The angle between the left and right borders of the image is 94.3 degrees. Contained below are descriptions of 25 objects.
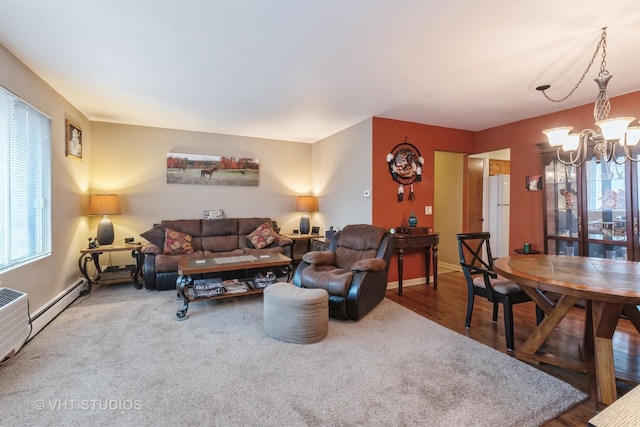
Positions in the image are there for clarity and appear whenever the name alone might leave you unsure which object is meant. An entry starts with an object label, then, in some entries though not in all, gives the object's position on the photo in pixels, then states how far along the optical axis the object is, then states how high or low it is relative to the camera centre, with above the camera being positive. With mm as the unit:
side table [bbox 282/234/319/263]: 5480 -686
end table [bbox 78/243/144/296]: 3984 -832
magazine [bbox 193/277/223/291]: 3328 -834
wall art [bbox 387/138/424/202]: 4355 +673
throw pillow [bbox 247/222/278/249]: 4848 -430
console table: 4051 -500
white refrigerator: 5871 -67
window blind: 2461 +280
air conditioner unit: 2021 -783
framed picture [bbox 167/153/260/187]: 5059 +743
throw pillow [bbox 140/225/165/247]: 4383 -364
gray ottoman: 2525 -904
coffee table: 3203 -621
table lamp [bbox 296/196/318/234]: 5648 +71
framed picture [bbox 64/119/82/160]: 3689 +945
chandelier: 2053 +594
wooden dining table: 1756 -496
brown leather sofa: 4066 -509
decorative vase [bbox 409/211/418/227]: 4285 -157
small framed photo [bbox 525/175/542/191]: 4133 +377
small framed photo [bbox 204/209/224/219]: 5273 -47
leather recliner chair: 2990 -679
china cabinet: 3236 +12
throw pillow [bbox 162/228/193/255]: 4316 -473
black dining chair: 2482 -714
